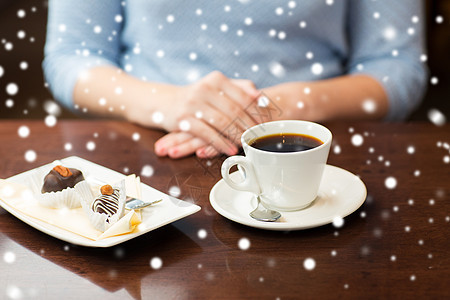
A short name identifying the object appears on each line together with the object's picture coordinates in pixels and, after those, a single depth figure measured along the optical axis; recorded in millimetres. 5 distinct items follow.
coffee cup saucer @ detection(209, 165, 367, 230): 589
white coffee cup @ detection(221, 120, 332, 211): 608
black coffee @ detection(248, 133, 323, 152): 654
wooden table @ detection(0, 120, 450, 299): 498
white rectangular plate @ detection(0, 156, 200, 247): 548
